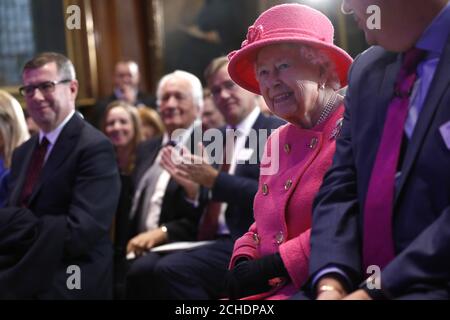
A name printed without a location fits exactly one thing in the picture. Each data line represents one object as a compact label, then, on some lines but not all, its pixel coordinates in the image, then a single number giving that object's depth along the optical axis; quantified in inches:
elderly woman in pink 100.5
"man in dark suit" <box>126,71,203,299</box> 188.7
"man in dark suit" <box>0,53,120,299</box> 159.8
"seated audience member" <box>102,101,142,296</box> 194.4
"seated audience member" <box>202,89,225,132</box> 238.4
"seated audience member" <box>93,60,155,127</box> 359.9
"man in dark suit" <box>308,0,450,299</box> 78.3
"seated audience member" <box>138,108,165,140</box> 268.7
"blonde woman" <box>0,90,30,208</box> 189.2
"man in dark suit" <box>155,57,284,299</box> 158.2
